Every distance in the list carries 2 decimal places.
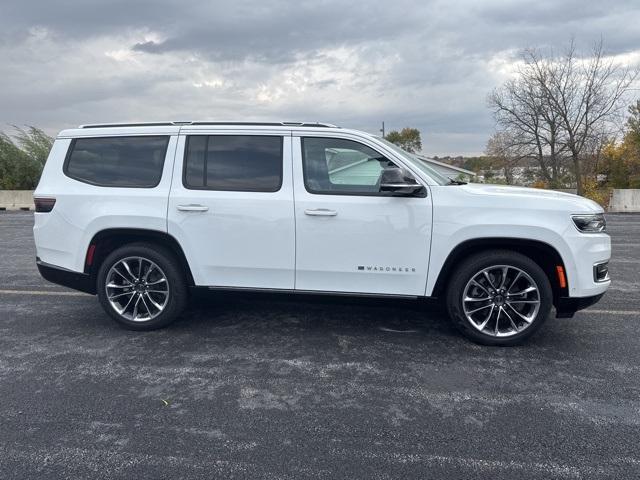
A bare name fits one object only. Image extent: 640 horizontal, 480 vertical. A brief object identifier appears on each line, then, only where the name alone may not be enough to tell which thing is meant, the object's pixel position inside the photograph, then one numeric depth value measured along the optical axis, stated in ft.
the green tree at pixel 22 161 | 83.46
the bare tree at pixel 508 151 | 118.93
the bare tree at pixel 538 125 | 110.73
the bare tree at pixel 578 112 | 104.88
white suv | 13.66
